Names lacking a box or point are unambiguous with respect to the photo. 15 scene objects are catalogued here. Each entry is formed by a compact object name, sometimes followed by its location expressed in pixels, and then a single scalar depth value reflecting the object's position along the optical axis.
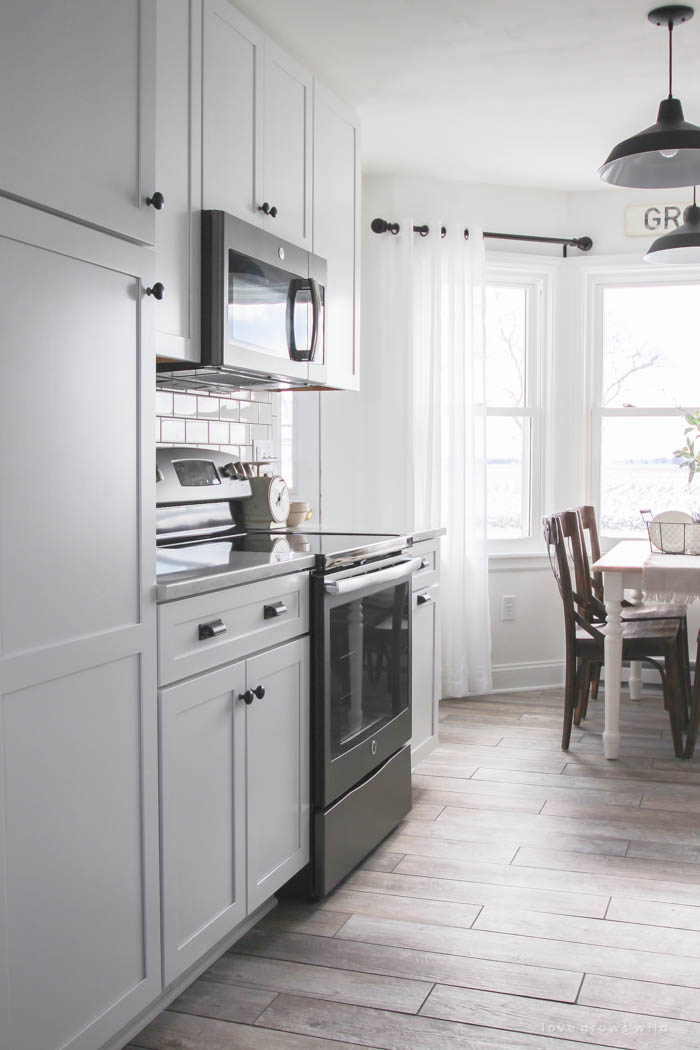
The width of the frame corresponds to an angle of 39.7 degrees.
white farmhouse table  3.69
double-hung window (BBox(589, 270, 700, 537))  5.07
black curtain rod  4.60
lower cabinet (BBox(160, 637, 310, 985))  1.93
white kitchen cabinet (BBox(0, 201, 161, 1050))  1.49
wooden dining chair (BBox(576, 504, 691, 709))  4.17
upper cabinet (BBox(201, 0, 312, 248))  2.63
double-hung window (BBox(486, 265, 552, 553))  5.09
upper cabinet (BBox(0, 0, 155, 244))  1.49
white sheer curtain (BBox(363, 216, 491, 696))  4.66
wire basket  4.02
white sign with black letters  4.95
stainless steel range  2.53
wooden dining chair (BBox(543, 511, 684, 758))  3.81
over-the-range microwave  2.58
